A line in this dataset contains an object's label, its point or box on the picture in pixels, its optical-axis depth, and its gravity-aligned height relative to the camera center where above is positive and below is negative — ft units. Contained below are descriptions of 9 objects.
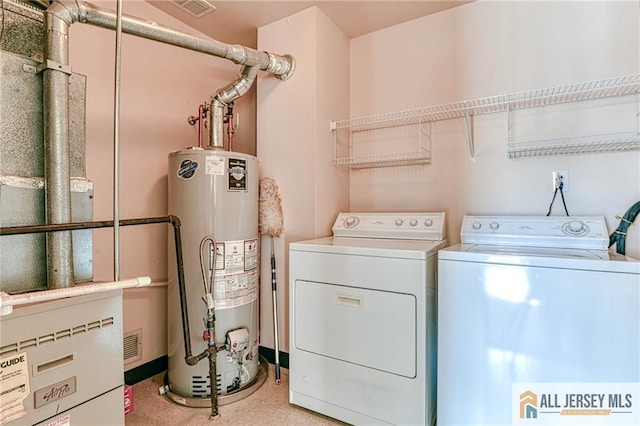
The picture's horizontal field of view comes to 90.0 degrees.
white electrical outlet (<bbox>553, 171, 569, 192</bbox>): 6.15 +0.55
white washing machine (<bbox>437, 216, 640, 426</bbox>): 3.97 -1.59
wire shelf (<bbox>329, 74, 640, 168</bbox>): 5.65 +2.09
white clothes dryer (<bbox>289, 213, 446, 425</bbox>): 4.92 -1.98
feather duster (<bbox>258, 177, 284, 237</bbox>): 7.47 +0.01
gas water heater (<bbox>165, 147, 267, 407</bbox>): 6.15 -1.19
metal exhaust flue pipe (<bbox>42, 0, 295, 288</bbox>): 3.67 +0.87
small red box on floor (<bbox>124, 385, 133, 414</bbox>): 5.36 -3.17
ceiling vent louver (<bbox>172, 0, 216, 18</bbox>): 7.03 +4.61
